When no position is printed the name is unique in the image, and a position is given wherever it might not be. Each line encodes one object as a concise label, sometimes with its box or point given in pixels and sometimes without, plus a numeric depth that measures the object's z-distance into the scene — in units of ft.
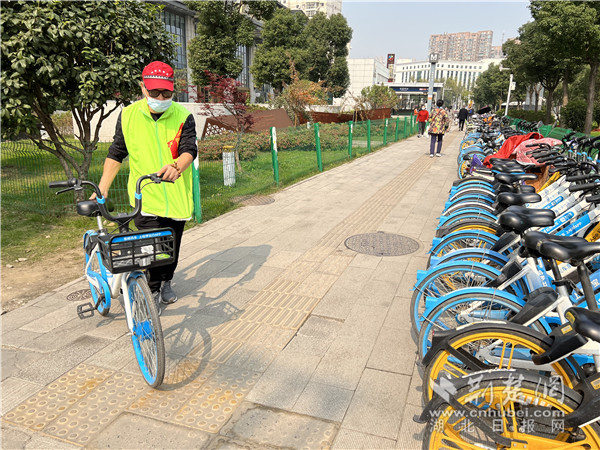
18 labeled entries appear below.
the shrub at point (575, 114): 77.46
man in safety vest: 10.66
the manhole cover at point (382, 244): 18.08
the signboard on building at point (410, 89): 266.63
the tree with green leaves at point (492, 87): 173.88
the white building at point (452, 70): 534.78
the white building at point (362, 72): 264.52
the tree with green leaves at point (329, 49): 134.92
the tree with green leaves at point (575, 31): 50.70
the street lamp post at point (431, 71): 102.06
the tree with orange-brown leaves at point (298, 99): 63.36
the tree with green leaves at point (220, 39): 90.27
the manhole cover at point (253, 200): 26.43
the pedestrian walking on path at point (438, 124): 43.21
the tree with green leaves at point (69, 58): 18.93
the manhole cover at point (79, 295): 13.71
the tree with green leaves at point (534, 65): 85.92
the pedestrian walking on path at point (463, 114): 72.34
